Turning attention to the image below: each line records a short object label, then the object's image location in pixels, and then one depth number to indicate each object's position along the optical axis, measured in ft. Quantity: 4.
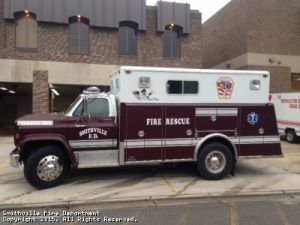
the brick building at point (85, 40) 69.41
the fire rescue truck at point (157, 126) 30.37
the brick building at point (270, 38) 84.07
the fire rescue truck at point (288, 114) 64.26
